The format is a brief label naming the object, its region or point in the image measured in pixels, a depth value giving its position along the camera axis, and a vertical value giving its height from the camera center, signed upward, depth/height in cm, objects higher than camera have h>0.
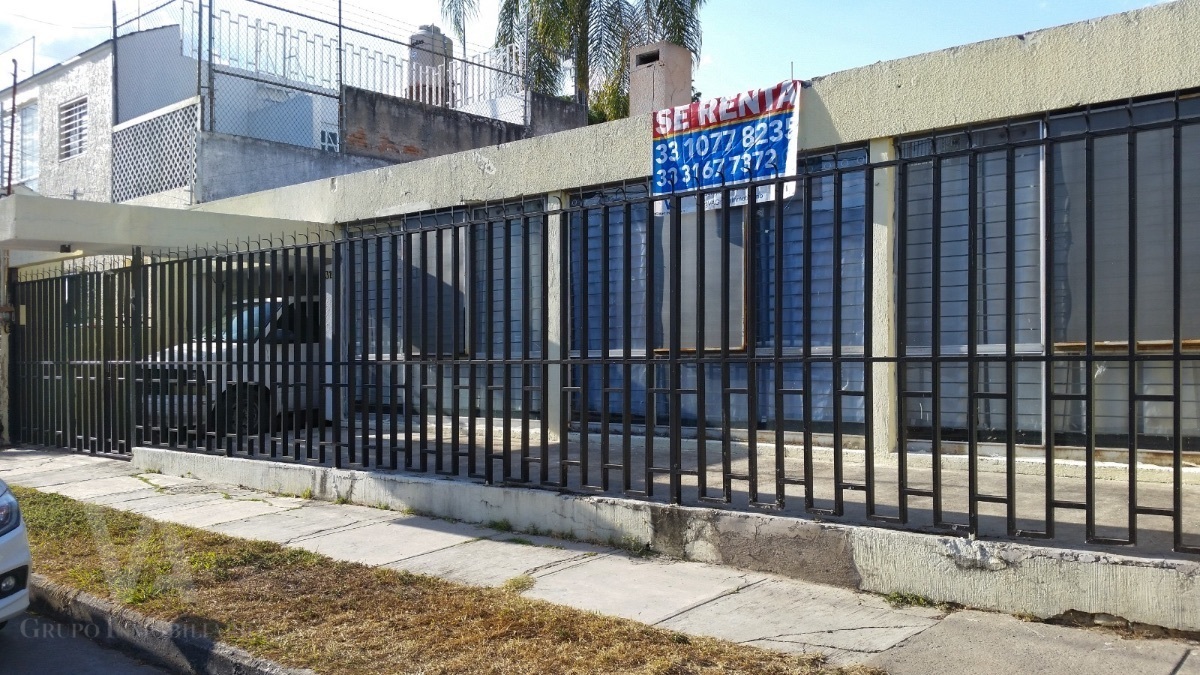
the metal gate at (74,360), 1129 -21
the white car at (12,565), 504 -120
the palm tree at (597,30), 2073 +702
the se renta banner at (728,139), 847 +190
